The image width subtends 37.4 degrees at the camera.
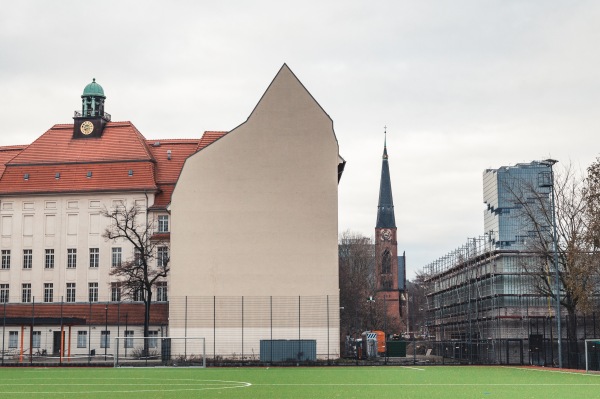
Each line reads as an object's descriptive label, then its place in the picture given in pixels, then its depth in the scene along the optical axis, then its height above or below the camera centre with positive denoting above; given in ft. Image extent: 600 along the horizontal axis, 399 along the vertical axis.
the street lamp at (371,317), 353.72 -1.23
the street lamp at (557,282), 157.79 +5.51
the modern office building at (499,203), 554.05 +75.68
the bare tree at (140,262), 232.90 +15.53
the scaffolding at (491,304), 217.15 +2.47
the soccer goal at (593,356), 158.81 -7.93
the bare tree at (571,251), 171.53 +12.30
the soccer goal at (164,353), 184.85 -8.39
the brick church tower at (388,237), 580.30 +51.34
